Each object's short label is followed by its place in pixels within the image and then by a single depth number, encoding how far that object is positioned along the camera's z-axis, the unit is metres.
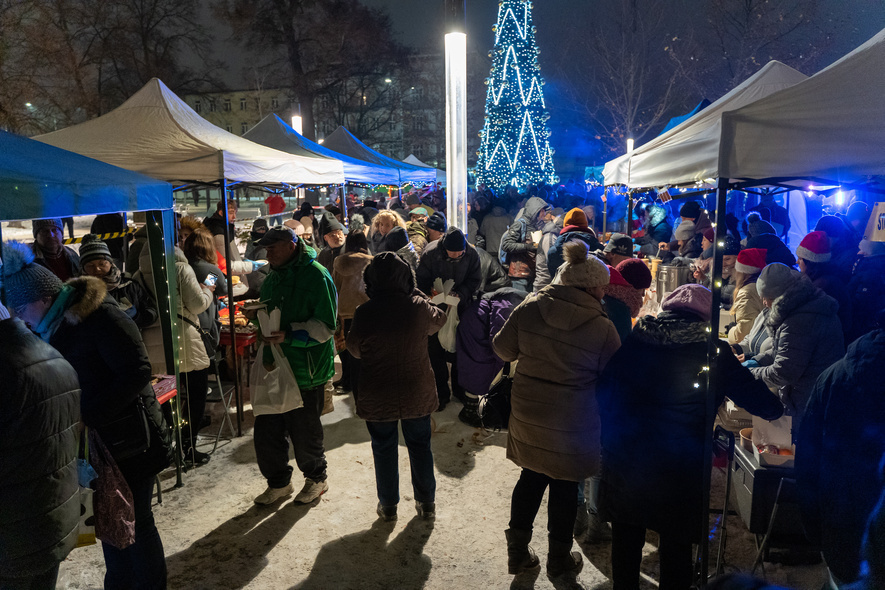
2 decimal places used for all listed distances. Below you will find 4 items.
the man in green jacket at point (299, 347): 3.94
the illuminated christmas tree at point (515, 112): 20.31
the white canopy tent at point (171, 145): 5.25
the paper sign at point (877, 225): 6.59
